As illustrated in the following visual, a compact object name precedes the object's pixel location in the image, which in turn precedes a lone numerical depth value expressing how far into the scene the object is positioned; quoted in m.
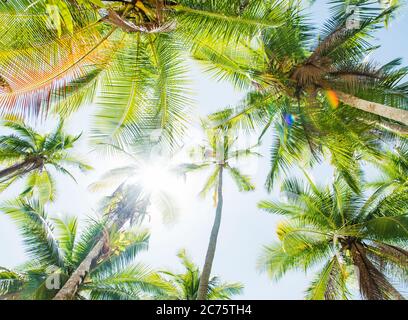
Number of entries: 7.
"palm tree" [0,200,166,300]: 9.77
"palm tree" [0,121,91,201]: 13.53
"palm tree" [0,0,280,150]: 4.58
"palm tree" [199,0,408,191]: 7.23
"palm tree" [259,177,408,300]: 8.87
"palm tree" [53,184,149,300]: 7.00
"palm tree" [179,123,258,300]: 12.04
